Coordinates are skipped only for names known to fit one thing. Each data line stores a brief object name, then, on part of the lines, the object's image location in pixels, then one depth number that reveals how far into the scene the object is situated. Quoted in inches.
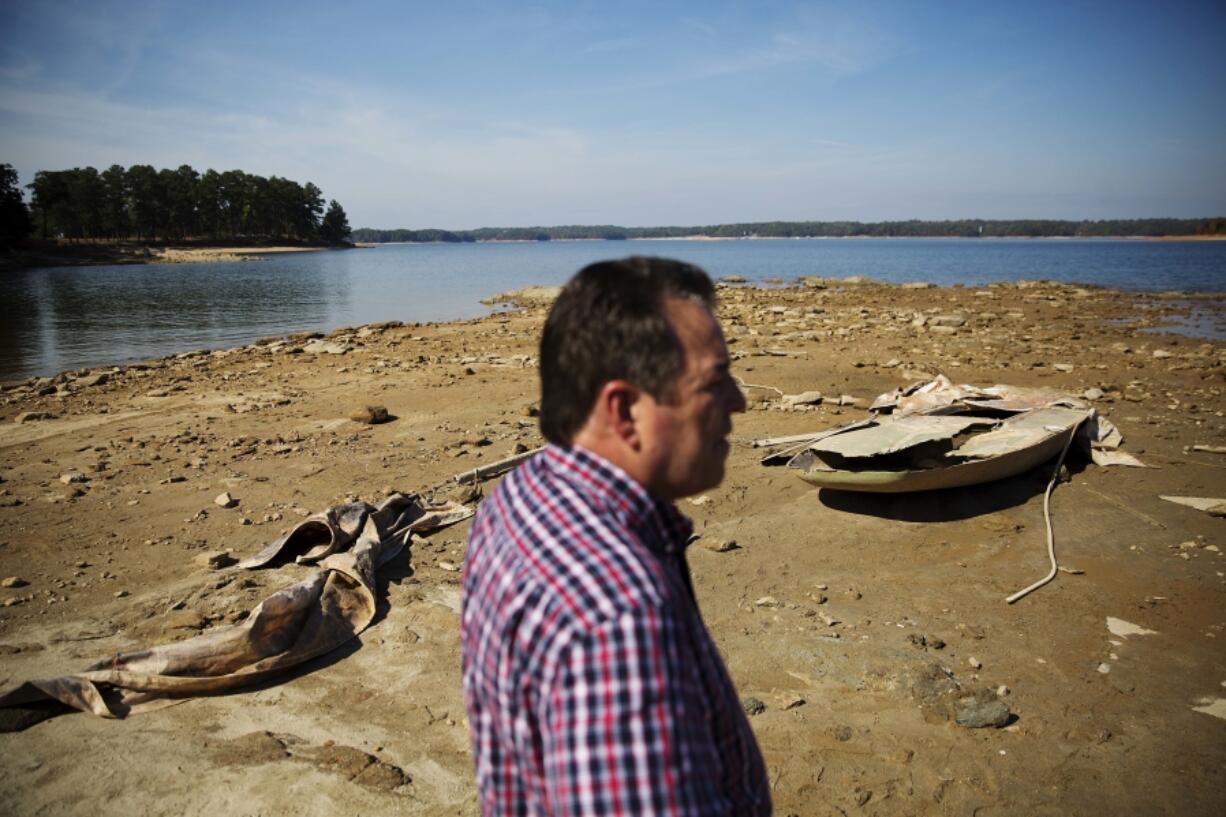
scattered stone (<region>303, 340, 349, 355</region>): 569.6
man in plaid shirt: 33.1
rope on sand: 170.9
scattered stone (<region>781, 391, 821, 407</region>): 342.6
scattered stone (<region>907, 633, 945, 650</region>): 152.6
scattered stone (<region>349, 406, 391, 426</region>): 341.4
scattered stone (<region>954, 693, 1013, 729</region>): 127.2
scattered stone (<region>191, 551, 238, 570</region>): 193.3
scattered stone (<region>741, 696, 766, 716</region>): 131.8
